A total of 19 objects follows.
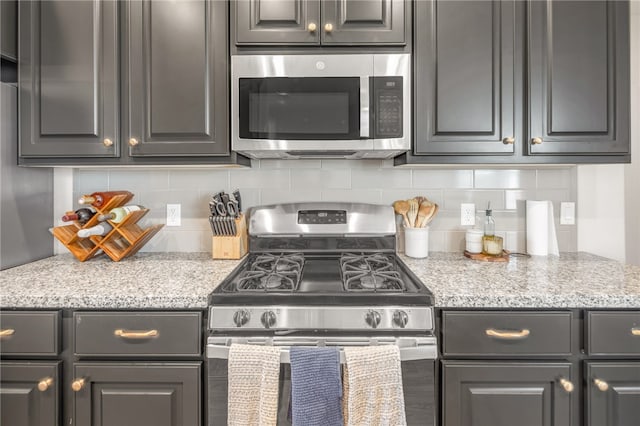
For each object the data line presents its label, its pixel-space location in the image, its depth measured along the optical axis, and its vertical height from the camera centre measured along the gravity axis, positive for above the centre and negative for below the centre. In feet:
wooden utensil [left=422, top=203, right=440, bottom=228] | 5.91 -0.07
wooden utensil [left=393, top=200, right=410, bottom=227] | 5.93 +0.05
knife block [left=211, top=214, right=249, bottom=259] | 5.59 -0.58
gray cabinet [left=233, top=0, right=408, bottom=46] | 4.91 +2.77
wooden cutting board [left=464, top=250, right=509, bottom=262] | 5.50 -0.76
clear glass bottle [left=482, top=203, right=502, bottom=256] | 5.60 -0.53
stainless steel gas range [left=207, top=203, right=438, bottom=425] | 3.67 -1.24
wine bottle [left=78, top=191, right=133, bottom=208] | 5.45 +0.23
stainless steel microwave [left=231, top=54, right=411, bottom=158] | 4.84 +1.57
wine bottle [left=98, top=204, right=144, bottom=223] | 5.46 -0.05
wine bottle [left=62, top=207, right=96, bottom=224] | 5.38 -0.05
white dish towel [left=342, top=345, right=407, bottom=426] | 3.41 -1.83
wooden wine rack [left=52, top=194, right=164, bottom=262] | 5.39 -0.42
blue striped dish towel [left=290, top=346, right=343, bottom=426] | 3.37 -1.78
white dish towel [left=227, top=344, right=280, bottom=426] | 3.43 -1.74
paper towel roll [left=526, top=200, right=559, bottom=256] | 5.77 -0.32
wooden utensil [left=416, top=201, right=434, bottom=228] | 5.91 -0.04
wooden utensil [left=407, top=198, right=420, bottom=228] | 5.89 -0.04
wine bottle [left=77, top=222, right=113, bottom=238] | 5.25 -0.30
